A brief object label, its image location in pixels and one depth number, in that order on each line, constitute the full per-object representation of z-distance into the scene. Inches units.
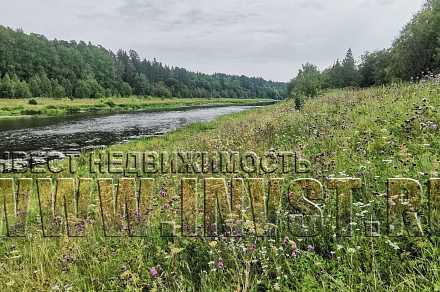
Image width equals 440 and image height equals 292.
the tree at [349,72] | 2926.7
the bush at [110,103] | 3408.0
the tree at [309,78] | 3378.4
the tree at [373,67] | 2339.8
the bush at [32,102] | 2829.7
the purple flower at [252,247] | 142.4
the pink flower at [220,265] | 140.7
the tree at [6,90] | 3425.2
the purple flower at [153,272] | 138.5
